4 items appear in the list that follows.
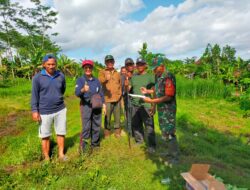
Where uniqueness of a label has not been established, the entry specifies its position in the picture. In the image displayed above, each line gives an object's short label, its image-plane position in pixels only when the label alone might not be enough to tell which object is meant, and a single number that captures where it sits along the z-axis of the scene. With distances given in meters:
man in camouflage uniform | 3.20
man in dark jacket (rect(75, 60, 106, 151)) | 3.80
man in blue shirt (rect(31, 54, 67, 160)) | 3.47
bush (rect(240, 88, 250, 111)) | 5.24
